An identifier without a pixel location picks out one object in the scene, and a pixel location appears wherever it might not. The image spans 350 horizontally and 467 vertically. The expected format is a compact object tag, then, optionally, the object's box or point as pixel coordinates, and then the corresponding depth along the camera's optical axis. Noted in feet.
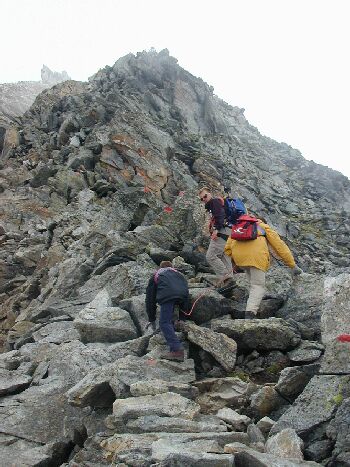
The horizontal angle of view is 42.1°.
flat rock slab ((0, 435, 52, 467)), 25.18
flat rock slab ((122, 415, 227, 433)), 21.85
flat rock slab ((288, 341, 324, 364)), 29.89
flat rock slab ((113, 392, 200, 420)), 23.53
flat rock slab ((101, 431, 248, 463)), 19.67
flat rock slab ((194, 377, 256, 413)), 26.81
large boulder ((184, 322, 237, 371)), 31.27
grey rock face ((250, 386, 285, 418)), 25.86
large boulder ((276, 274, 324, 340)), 35.29
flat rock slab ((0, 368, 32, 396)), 33.61
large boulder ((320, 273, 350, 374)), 25.68
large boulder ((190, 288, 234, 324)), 37.99
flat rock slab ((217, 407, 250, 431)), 23.24
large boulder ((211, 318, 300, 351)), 32.60
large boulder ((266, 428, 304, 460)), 19.94
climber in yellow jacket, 37.70
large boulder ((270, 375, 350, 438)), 22.28
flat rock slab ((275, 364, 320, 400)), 26.55
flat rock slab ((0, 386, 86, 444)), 28.50
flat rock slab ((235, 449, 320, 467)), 17.54
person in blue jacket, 32.42
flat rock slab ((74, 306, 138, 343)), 38.91
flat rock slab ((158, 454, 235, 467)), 17.22
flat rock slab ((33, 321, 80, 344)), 42.46
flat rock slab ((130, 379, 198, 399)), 26.06
